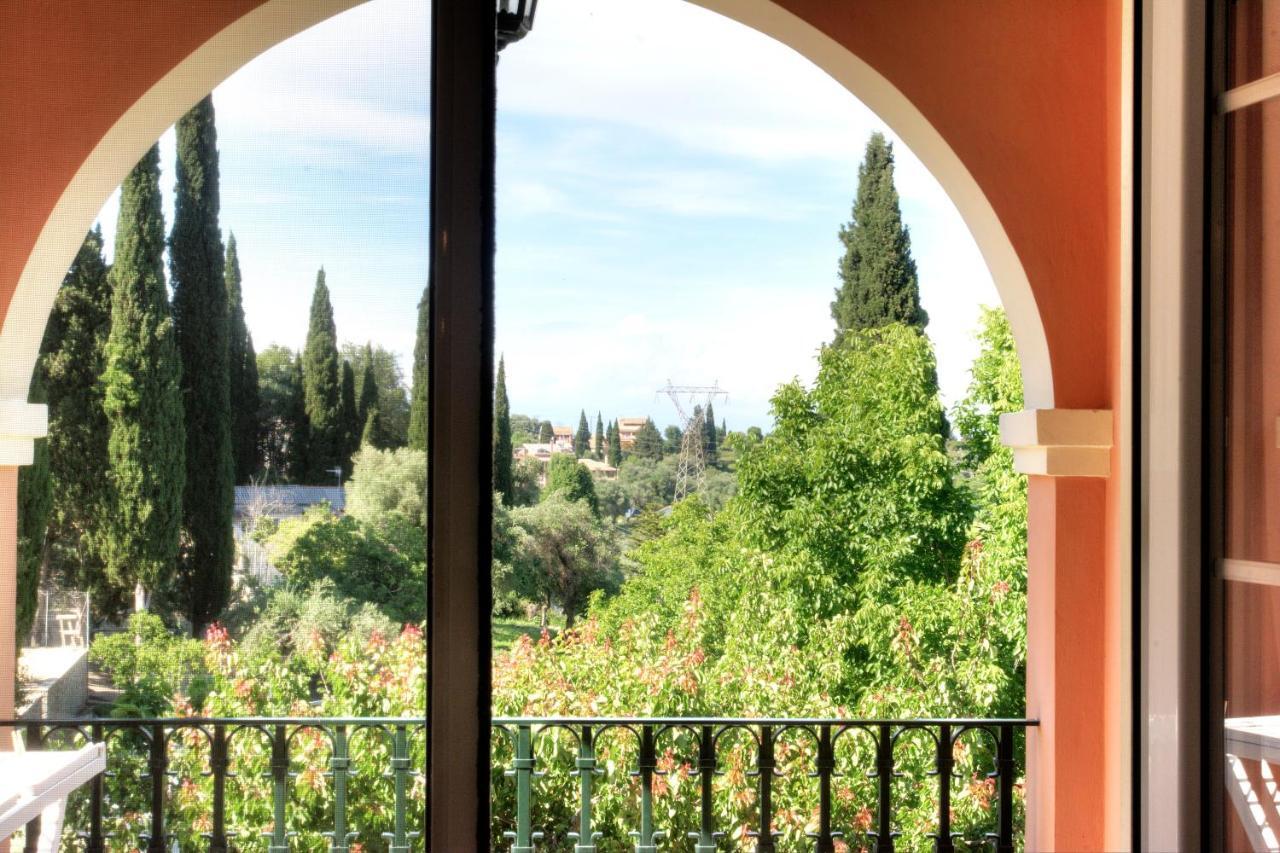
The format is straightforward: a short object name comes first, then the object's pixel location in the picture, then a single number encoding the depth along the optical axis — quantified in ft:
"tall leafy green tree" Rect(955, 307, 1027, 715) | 23.45
